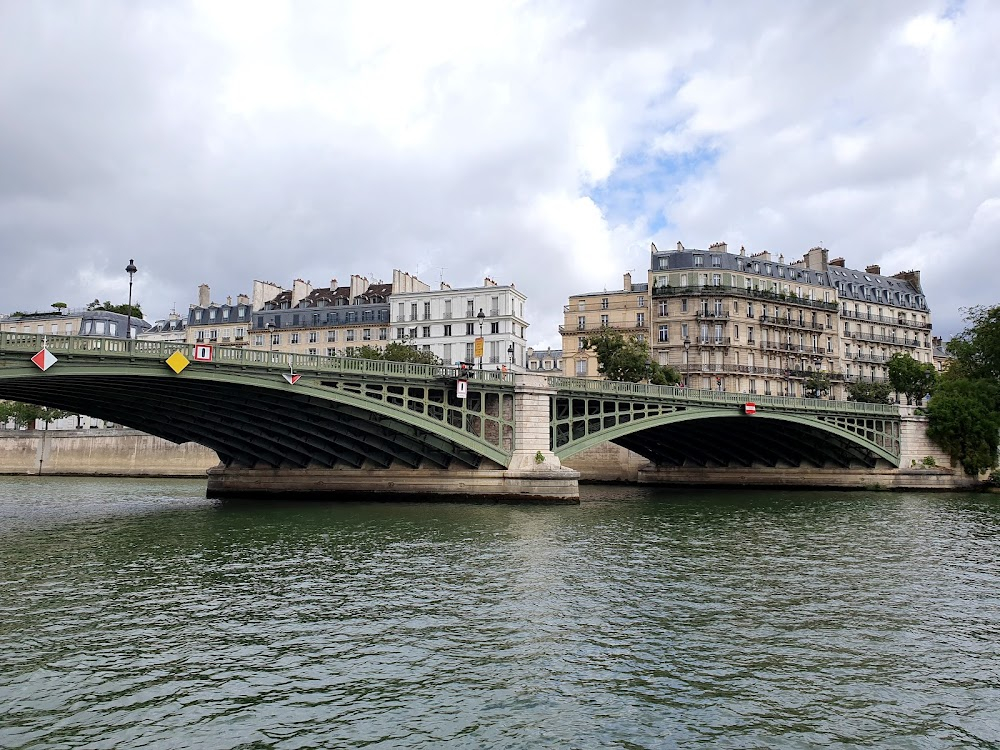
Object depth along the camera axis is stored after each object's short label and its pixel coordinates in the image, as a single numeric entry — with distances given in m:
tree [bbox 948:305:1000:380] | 70.56
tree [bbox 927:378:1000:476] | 63.12
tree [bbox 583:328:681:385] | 69.35
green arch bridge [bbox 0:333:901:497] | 36.34
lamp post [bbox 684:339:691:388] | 86.19
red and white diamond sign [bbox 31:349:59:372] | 32.22
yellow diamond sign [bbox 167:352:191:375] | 35.41
